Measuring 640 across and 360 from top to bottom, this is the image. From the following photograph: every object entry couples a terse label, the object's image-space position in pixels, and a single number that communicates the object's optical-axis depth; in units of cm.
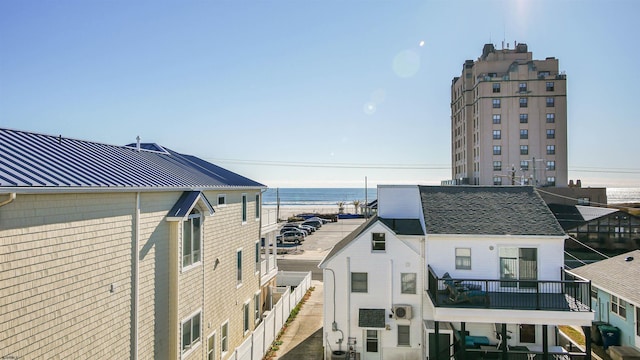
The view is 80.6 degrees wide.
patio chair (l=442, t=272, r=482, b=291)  1545
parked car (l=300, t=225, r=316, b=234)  5900
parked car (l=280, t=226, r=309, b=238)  5164
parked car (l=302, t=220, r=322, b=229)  6534
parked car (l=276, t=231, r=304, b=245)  5026
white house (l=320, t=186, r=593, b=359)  1622
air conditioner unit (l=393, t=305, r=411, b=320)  1659
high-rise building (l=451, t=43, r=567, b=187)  6338
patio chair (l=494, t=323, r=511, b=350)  1603
